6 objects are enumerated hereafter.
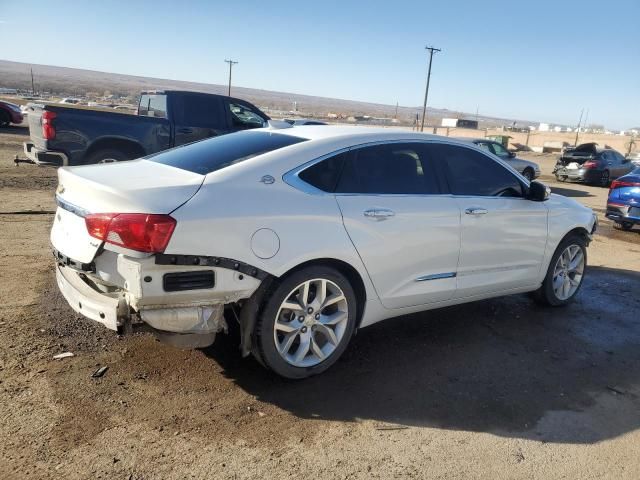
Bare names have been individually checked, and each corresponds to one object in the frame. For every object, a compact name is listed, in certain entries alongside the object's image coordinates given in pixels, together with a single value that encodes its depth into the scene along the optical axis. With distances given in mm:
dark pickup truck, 8836
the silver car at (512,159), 17234
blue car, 9891
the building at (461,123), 97575
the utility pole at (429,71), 49344
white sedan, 3098
